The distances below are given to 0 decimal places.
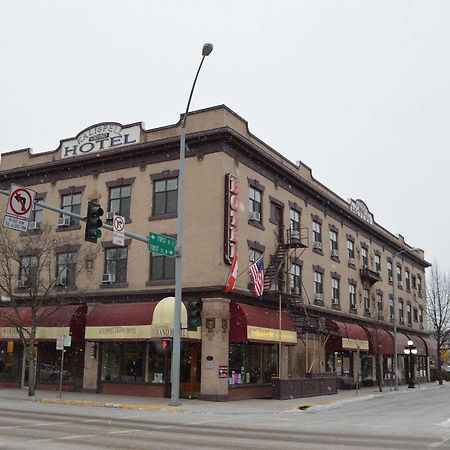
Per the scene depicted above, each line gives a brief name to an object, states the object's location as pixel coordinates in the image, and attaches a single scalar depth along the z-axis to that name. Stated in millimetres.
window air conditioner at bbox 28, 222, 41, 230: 36125
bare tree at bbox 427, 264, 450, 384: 64881
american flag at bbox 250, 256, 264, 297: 28930
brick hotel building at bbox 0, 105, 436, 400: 29234
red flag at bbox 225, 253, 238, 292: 27766
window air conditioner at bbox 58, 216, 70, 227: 35219
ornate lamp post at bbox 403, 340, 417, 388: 48000
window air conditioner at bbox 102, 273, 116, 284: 32281
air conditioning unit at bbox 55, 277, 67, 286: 34312
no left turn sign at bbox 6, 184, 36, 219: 18031
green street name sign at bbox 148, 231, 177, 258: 23703
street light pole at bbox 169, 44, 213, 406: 23891
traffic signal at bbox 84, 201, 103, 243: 18453
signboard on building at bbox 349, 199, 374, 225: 49500
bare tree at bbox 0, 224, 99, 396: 31547
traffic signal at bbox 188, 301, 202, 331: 23516
